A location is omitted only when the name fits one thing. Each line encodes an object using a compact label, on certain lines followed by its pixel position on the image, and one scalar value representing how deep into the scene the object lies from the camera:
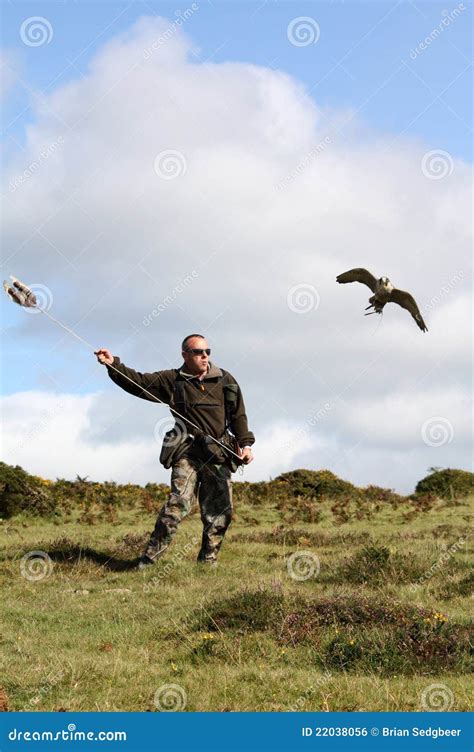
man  13.08
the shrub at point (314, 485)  25.31
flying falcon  12.16
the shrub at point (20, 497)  20.88
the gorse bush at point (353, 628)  8.35
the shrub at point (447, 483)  26.52
